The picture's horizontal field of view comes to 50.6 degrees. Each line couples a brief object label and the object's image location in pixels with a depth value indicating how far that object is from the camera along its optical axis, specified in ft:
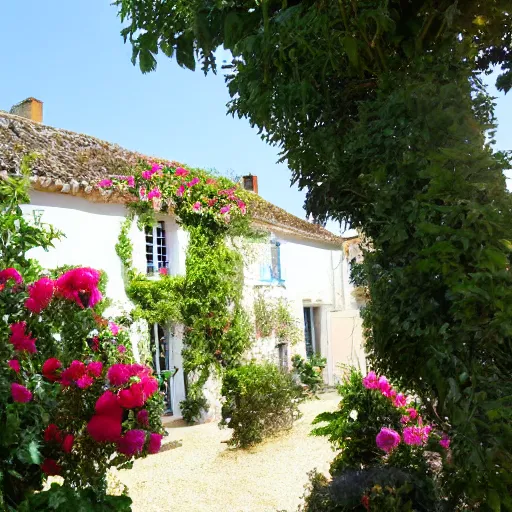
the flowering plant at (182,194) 37.19
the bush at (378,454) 12.51
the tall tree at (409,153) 7.57
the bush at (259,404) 29.37
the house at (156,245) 33.27
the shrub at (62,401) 11.12
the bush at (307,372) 50.60
